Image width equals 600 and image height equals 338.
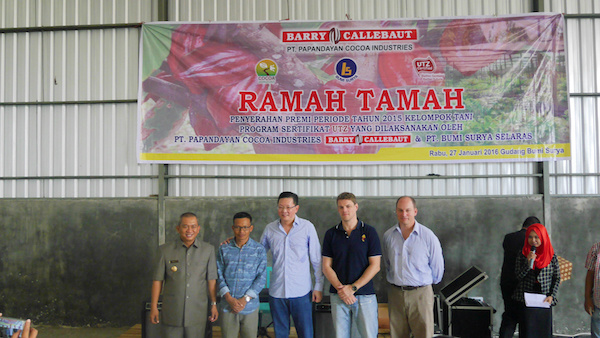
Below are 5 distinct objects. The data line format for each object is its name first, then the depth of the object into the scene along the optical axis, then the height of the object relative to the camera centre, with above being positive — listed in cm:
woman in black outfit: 361 -78
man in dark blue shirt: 336 -67
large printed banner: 524 +104
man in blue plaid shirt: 346 -73
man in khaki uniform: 347 -75
